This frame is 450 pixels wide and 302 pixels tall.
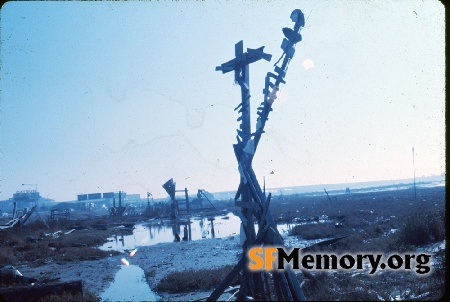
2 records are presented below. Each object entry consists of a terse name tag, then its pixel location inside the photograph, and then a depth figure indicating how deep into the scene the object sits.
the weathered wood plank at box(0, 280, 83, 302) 9.70
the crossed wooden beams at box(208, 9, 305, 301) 6.91
